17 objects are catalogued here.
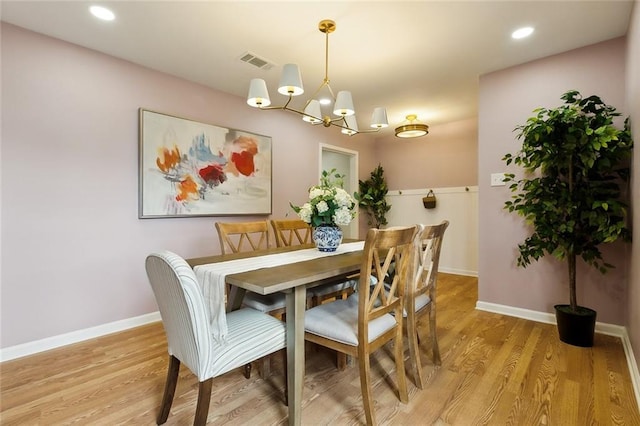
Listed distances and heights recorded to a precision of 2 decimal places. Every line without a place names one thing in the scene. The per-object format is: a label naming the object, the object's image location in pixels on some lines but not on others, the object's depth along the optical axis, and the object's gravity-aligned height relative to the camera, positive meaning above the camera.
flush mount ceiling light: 3.89 +1.08
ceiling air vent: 2.54 +1.32
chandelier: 1.83 +0.76
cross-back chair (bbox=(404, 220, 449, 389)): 1.67 -0.46
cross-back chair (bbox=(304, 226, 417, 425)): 1.34 -0.55
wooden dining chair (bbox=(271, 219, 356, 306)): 2.19 -0.53
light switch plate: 2.84 +0.31
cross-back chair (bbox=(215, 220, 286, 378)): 1.81 -0.57
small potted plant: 5.08 +0.23
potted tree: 2.06 +0.17
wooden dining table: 1.27 -0.36
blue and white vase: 2.04 -0.18
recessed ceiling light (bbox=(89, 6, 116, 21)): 1.94 +1.32
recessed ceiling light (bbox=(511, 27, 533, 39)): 2.21 +1.34
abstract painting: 2.71 +0.43
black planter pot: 2.15 -0.84
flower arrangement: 1.95 +0.03
